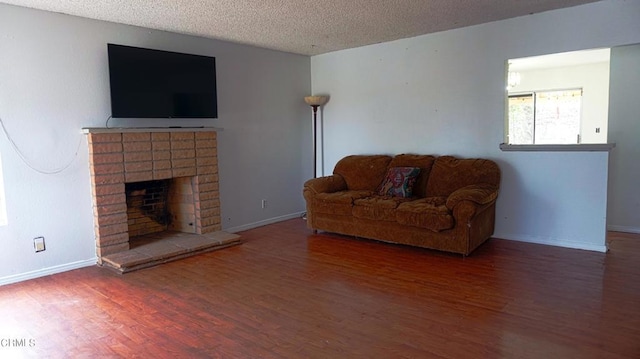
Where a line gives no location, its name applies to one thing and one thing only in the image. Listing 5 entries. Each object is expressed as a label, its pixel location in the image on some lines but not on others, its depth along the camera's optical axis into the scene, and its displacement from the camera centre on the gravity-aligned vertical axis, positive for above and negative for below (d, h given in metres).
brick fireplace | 3.93 -0.30
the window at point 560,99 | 6.43 +0.65
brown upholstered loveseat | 3.96 -0.61
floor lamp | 5.89 +0.51
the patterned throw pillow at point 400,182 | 4.70 -0.44
